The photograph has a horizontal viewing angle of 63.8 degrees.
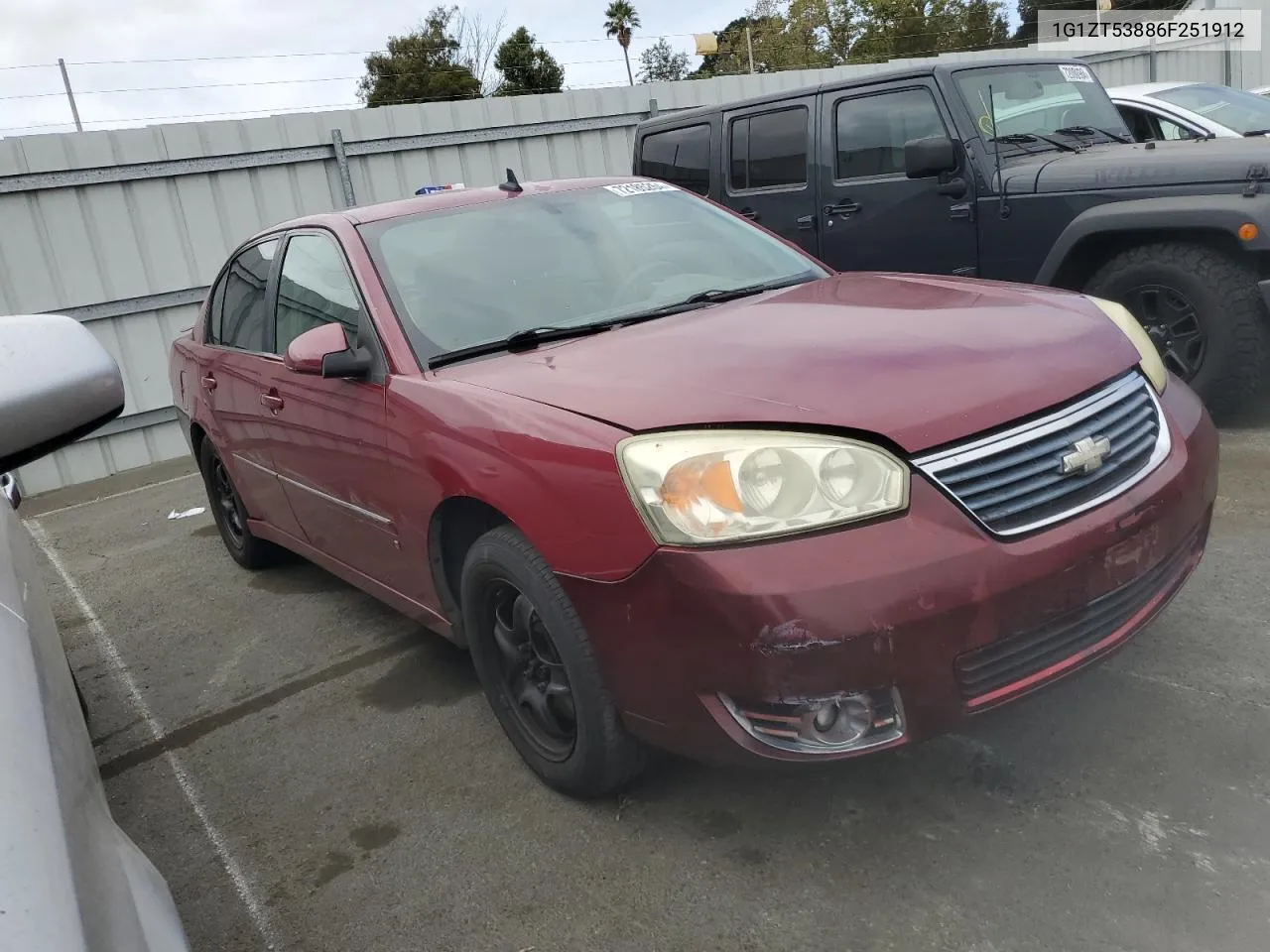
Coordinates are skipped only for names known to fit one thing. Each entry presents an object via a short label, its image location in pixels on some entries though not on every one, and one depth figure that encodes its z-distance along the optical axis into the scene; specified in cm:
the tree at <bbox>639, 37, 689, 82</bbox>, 6738
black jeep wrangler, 454
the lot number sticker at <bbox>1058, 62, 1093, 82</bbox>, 579
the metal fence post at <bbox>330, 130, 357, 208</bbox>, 882
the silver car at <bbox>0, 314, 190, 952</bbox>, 101
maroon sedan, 193
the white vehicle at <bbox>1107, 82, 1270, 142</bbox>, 728
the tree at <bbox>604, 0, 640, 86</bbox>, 6138
